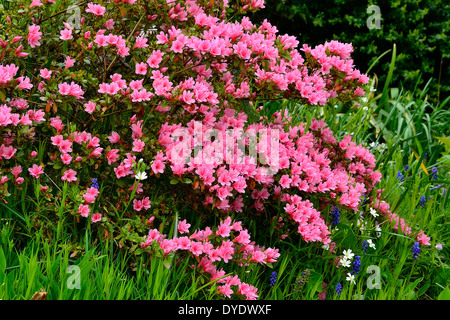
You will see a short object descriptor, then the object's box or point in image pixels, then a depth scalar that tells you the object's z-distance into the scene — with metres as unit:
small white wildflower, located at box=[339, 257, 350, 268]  2.71
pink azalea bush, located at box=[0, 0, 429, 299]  2.43
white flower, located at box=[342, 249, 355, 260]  2.74
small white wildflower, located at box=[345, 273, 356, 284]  2.62
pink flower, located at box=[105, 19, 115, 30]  2.71
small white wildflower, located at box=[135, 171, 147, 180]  2.39
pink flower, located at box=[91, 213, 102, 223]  2.44
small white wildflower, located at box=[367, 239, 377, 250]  2.85
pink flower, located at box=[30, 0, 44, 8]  2.55
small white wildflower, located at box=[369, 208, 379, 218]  3.09
